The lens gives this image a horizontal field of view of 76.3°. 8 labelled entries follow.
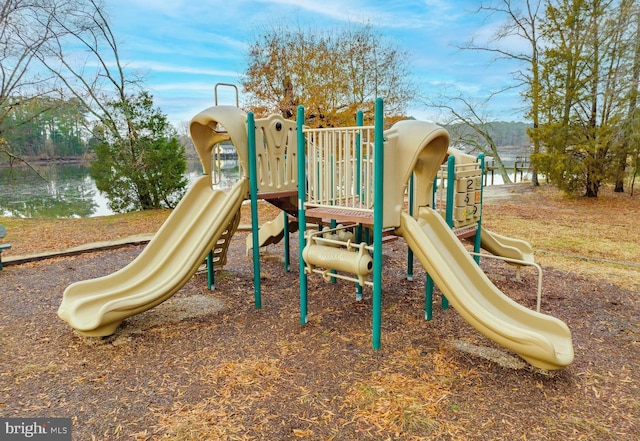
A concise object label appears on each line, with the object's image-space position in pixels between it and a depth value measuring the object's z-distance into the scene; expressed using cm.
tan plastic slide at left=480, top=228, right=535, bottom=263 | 579
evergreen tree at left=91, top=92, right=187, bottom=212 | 1334
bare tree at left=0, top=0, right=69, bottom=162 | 1133
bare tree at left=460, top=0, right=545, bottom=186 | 1576
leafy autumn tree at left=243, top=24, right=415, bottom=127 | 1470
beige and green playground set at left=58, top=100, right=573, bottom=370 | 365
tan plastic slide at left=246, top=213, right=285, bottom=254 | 642
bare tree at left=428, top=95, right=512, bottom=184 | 2280
